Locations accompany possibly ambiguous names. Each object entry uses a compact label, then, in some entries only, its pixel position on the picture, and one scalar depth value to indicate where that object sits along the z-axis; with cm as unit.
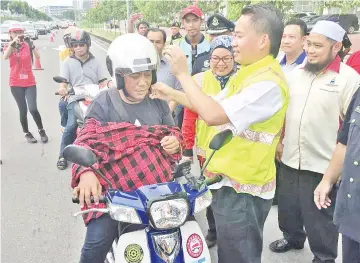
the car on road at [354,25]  2044
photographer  581
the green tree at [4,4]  7319
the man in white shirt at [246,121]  180
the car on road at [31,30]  2993
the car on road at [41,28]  4399
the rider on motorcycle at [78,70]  461
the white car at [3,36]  2025
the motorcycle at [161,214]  173
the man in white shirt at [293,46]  374
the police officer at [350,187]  187
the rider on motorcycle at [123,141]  202
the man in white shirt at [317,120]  271
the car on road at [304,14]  2632
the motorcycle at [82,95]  421
